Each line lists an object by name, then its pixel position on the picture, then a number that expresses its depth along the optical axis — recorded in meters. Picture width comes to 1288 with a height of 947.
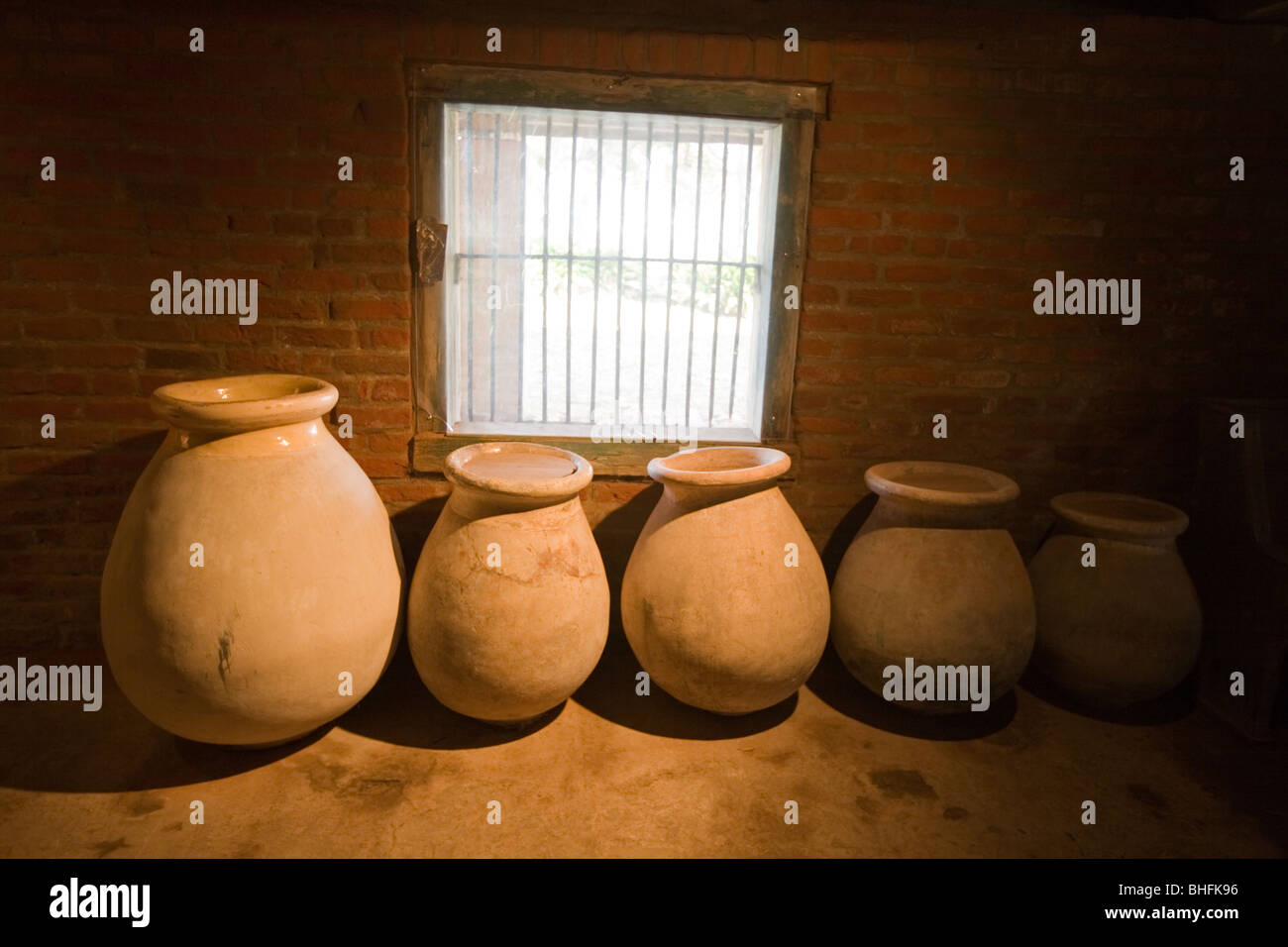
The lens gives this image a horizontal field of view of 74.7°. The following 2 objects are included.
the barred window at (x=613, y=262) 3.16
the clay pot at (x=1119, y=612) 2.98
